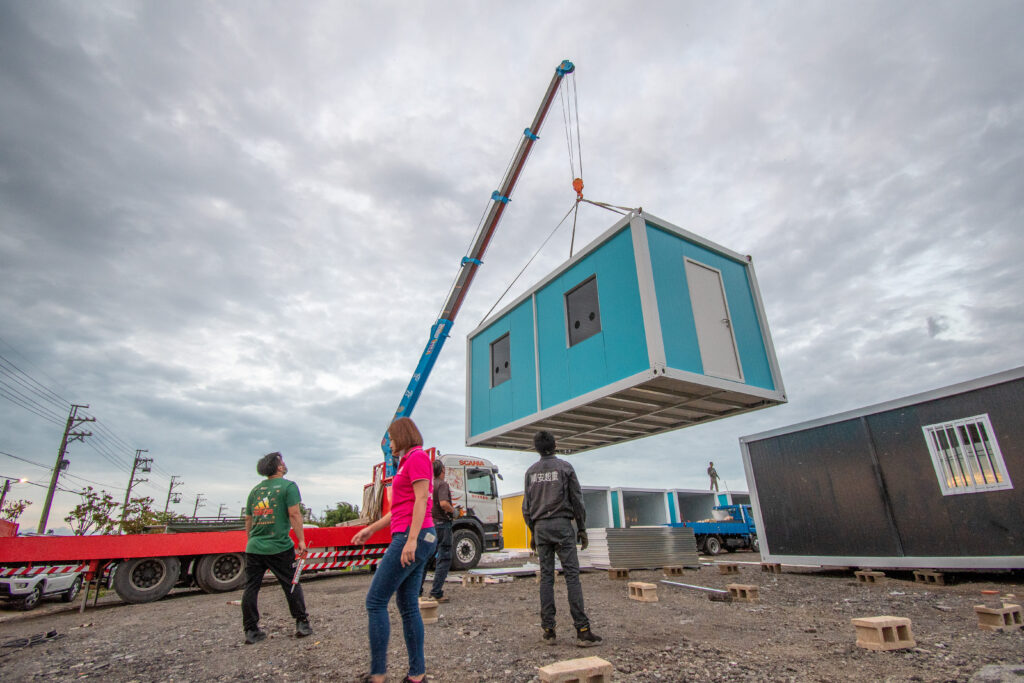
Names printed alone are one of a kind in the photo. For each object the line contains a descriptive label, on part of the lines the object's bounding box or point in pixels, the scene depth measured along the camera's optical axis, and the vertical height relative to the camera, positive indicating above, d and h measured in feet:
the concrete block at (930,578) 23.02 -3.23
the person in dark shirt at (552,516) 13.06 +0.17
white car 25.81 -2.27
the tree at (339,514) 92.20 +3.25
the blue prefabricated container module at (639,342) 17.44 +6.62
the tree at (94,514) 67.56 +3.69
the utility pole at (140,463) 113.50 +16.75
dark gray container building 21.94 +1.19
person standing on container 85.20 +6.71
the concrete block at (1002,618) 13.25 -2.95
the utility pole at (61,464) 73.61 +11.99
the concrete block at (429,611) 15.46 -2.51
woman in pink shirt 8.71 -0.56
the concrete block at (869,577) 25.07 -3.28
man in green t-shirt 13.76 -0.18
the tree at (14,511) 71.61 +4.73
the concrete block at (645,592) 19.44 -2.79
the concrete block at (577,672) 8.22 -2.41
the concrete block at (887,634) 11.42 -2.80
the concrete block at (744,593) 19.12 -2.92
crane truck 25.36 -0.50
